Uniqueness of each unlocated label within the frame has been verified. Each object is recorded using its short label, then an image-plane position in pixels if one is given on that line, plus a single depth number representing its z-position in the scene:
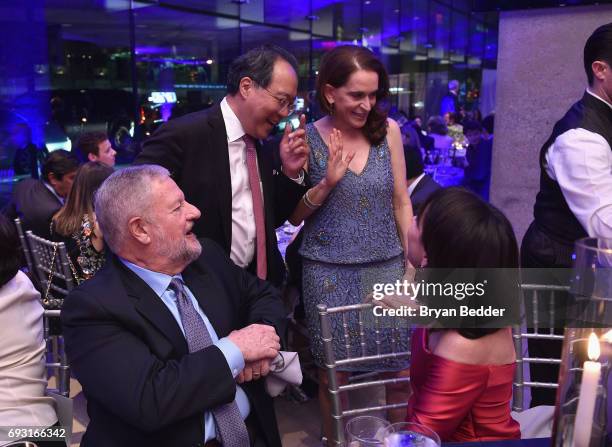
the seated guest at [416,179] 3.05
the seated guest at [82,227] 2.98
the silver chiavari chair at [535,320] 1.84
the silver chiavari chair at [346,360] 1.65
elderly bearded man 1.35
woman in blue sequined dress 2.15
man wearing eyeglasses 2.10
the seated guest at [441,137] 9.88
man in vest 1.83
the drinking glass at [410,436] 0.93
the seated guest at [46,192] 3.53
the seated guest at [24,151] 5.60
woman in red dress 1.23
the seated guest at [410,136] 5.78
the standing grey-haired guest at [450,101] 14.39
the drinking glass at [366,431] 0.92
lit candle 0.79
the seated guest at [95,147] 4.29
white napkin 1.63
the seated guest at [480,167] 5.44
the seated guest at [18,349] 1.56
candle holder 0.80
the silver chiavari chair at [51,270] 2.96
